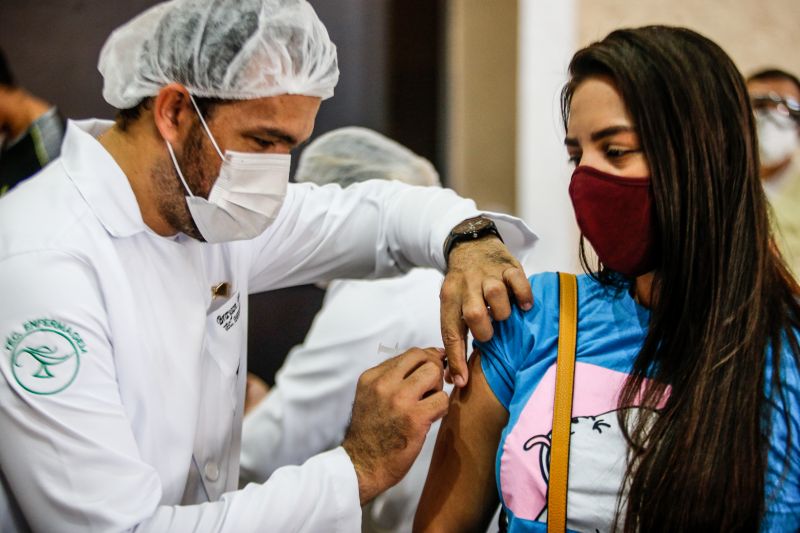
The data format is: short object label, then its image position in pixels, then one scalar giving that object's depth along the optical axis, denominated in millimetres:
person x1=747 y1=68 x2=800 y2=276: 2572
